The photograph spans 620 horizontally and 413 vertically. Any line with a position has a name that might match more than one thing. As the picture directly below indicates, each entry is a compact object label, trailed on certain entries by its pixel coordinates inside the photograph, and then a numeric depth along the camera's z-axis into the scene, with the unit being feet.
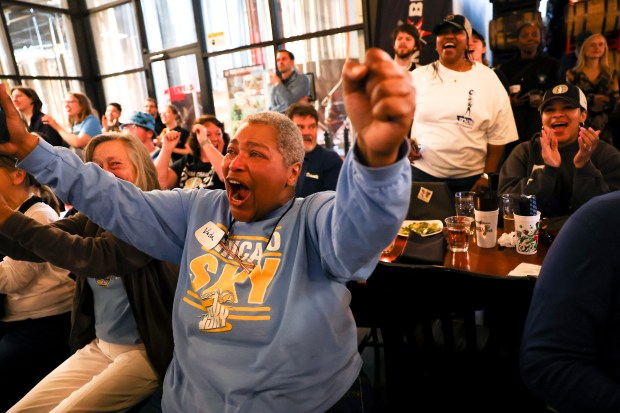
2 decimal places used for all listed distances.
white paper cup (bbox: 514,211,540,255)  5.49
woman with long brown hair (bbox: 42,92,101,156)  13.93
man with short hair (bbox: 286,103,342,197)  9.06
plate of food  6.61
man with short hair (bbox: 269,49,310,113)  16.22
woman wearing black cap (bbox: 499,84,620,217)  6.27
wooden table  5.25
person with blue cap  12.24
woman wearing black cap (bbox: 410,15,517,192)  9.30
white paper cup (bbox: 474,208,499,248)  5.94
